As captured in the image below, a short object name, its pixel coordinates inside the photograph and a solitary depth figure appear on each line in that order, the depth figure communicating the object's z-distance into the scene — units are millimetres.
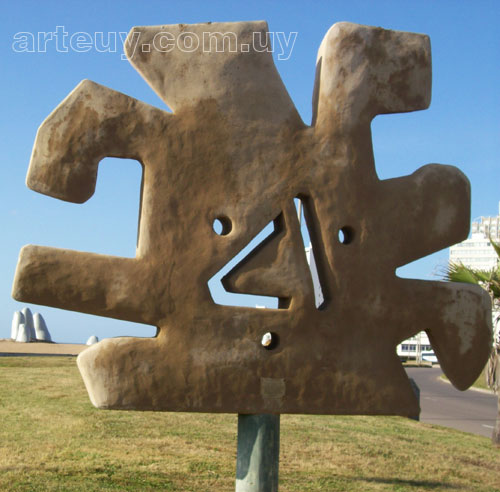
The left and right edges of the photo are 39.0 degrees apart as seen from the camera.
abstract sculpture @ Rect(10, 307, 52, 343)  39812
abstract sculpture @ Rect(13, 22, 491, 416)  4047
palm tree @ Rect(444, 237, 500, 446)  9680
